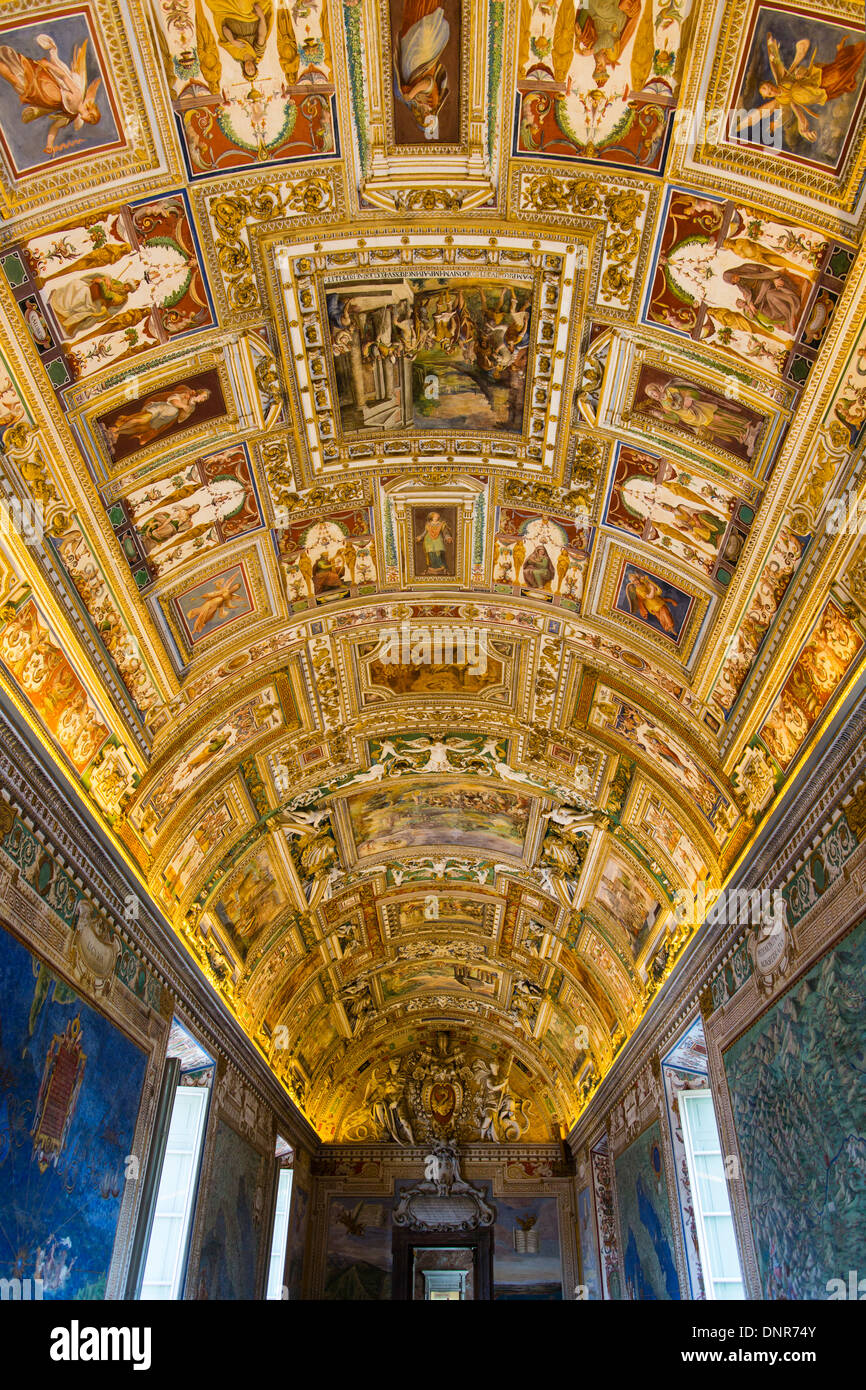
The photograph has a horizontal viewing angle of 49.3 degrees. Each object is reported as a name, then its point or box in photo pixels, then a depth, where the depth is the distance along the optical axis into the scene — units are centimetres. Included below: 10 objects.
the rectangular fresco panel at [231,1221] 1609
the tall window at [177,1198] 1471
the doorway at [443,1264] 2569
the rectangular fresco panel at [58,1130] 902
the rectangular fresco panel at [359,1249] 2548
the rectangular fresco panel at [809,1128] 883
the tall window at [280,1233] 2256
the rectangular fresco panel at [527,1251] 2528
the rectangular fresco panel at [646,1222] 1658
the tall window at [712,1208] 1467
